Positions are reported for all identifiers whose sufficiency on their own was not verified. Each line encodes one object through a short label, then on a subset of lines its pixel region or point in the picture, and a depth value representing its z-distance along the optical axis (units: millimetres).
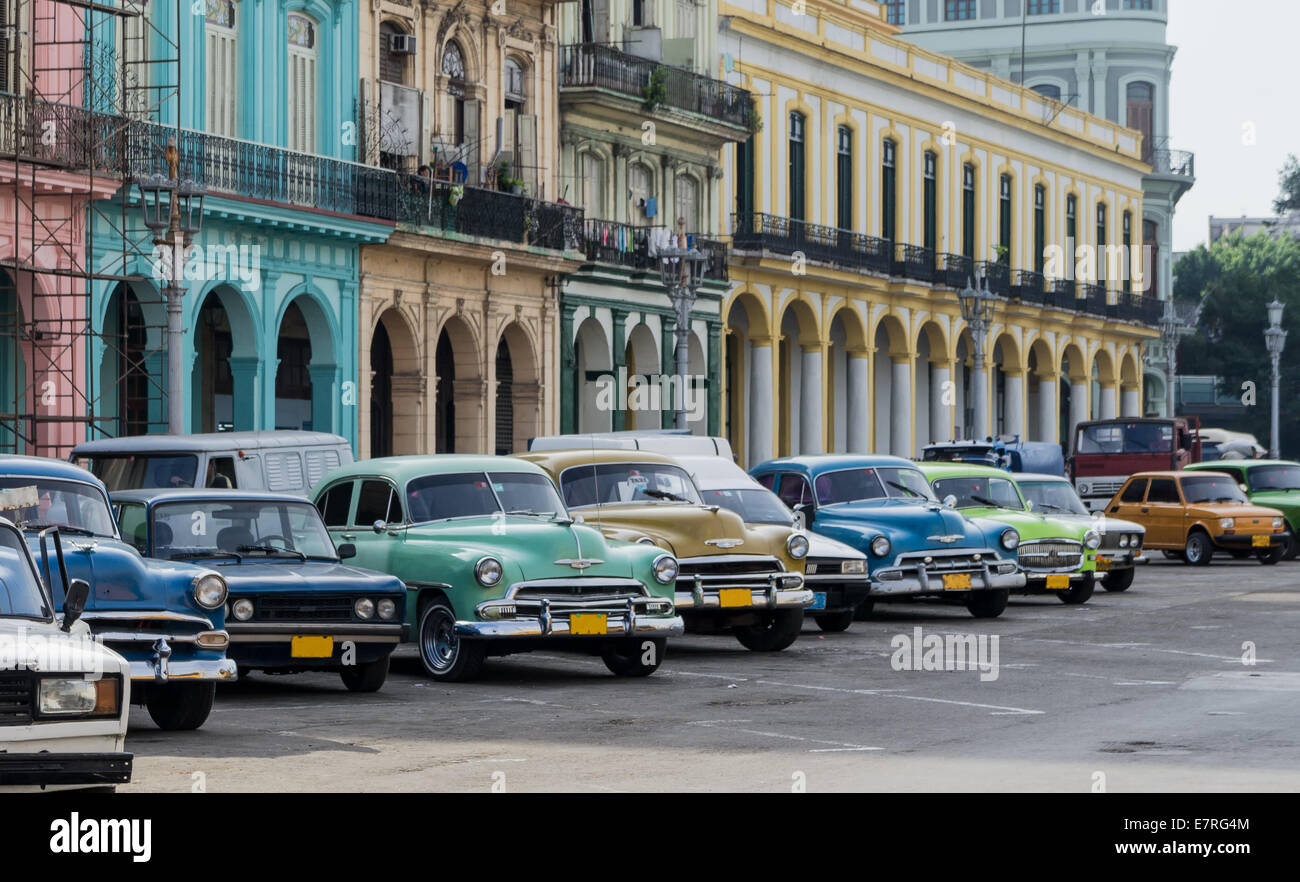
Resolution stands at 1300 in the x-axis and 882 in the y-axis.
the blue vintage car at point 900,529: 24750
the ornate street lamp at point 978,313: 48750
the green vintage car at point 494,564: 17672
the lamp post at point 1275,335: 63531
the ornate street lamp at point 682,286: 37188
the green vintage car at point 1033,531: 27641
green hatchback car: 41531
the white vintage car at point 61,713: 10219
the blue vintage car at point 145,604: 14000
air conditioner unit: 38938
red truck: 47844
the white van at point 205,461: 22234
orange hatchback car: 38594
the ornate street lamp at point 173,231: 26609
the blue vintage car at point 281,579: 16406
